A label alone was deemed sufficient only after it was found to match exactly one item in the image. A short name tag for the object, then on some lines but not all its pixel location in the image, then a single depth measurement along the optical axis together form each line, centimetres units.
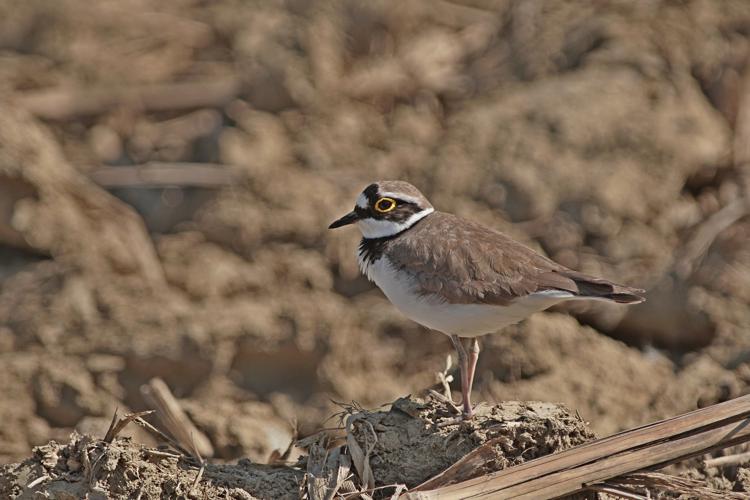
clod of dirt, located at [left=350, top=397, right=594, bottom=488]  1048
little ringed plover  1137
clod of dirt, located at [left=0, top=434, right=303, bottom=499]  1040
